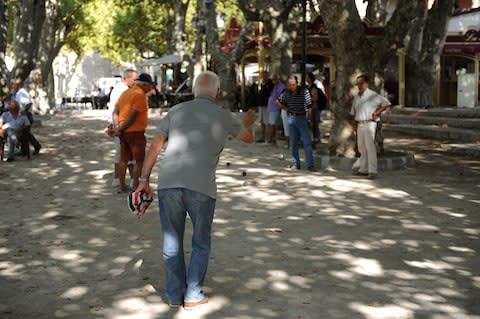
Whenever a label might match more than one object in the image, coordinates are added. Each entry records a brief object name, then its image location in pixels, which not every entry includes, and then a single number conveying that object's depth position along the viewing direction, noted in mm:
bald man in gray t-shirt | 5781
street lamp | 33156
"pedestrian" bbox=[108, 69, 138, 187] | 11750
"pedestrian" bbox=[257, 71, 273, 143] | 20219
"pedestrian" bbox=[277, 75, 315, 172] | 14258
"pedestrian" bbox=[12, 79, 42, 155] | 16500
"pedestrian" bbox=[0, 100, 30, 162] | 16156
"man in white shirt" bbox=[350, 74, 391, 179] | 12898
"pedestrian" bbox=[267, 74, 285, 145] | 18938
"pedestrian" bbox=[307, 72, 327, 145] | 19266
